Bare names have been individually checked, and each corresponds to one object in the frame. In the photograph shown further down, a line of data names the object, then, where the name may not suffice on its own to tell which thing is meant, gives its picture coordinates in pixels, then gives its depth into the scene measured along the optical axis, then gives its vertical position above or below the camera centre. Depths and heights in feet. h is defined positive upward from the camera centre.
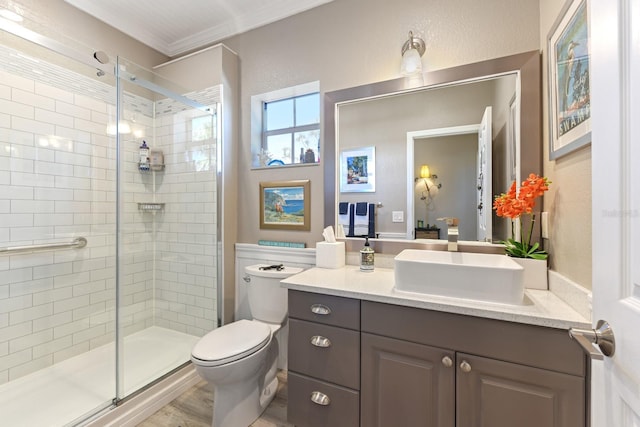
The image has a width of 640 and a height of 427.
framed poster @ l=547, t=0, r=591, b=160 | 3.10 +1.76
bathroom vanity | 3.05 -1.91
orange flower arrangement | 4.00 +0.14
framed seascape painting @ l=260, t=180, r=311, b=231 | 6.54 +0.22
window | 6.62 +2.26
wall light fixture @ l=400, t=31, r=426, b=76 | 5.11 +3.05
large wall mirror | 4.63 +1.47
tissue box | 5.65 -0.86
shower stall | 5.53 -0.37
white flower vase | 4.05 -0.87
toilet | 4.48 -2.42
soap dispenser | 5.42 -0.92
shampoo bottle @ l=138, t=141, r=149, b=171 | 7.43 +1.55
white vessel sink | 3.46 -0.89
